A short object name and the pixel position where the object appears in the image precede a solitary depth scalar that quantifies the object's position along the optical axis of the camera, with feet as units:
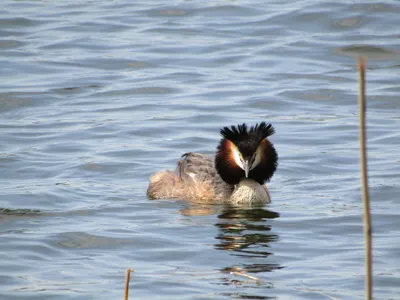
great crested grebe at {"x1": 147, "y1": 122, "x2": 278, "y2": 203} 70.90
